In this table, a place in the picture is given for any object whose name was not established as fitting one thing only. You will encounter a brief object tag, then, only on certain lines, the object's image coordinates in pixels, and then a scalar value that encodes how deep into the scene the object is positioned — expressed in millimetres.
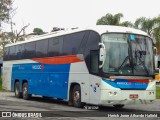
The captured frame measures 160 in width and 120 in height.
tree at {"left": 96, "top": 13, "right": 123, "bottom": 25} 56281
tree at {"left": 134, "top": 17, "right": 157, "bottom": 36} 54822
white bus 15984
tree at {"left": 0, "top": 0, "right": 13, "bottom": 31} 47375
